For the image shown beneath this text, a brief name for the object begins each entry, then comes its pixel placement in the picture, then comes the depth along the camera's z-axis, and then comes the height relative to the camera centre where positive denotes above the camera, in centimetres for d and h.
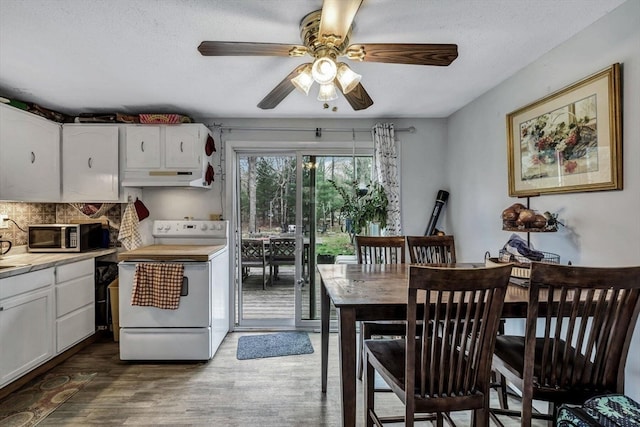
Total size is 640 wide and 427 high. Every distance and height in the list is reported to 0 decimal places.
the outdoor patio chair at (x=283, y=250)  384 -36
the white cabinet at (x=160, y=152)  329 +64
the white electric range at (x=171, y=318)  288 -83
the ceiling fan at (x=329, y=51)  159 +80
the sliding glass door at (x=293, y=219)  380 -2
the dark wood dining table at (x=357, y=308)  150 -40
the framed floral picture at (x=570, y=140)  171 +44
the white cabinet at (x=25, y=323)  232 -74
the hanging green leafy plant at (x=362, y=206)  345 +12
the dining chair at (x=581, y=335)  126 -47
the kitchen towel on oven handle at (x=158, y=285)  283 -54
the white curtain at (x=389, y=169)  360 +50
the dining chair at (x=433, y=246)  272 -25
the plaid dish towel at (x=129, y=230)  332 -10
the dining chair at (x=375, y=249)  279 -27
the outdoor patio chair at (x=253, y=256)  384 -42
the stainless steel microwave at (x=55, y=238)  314 -16
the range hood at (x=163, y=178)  326 +39
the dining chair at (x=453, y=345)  128 -52
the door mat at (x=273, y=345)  312 -122
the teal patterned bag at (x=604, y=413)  122 -73
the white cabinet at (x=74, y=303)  281 -72
